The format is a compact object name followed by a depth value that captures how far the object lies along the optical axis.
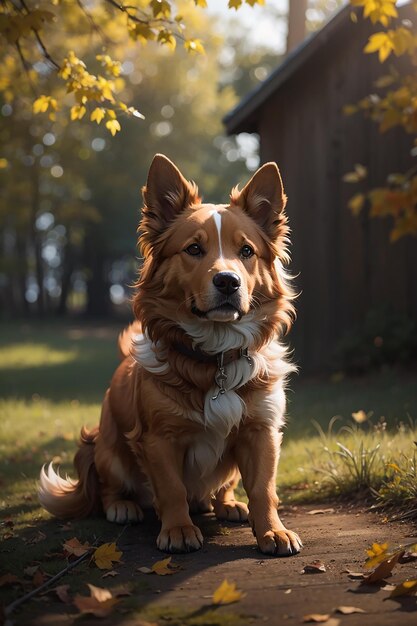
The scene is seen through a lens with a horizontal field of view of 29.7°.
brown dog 4.04
